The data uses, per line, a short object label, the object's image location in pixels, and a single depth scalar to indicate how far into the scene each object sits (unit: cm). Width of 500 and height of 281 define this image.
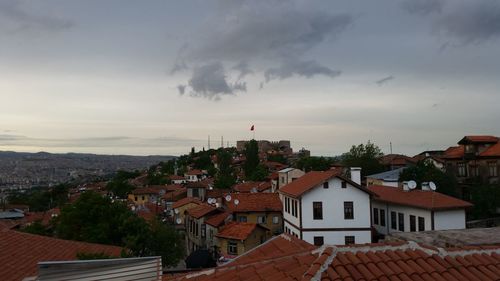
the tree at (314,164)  5984
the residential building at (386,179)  3973
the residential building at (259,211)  3391
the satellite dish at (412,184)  2948
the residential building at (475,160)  4003
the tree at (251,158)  8494
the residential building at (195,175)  9564
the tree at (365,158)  5350
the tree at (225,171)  6619
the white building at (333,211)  2720
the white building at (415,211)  2542
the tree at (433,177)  3572
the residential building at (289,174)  4528
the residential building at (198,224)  3569
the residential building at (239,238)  2839
